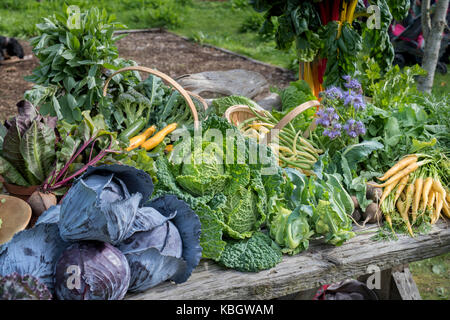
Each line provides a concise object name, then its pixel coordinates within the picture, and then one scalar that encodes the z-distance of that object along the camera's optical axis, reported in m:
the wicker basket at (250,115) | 1.97
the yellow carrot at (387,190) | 1.98
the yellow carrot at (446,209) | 2.03
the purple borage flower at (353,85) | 2.20
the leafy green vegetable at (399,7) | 3.02
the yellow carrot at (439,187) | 2.02
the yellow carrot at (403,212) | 1.90
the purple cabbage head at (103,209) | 1.25
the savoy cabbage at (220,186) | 1.59
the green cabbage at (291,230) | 1.68
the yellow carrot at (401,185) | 2.04
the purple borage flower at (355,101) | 2.11
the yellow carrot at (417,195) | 1.95
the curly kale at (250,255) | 1.58
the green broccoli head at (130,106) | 2.47
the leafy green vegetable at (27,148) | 1.71
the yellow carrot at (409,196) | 1.96
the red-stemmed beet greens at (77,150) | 1.78
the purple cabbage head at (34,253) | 1.30
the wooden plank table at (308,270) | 1.52
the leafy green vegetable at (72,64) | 2.43
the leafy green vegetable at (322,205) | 1.71
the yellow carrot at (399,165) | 2.05
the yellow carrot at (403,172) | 2.03
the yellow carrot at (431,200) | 1.96
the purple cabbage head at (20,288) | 1.19
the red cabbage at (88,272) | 1.25
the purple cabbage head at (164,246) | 1.37
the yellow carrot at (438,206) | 1.98
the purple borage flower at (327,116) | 2.09
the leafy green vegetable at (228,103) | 2.60
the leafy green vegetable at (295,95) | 2.66
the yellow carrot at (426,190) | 1.94
